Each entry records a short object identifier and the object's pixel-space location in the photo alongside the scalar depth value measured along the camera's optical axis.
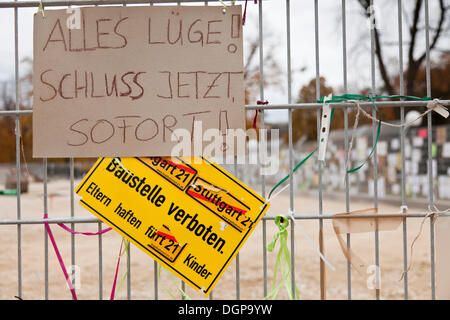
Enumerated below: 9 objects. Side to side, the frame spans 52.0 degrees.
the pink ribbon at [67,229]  1.74
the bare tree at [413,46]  11.05
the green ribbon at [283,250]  1.69
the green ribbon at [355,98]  1.73
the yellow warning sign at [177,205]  1.72
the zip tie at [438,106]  1.72
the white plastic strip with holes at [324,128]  1.72
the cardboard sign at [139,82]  1.70
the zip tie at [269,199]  1.71
